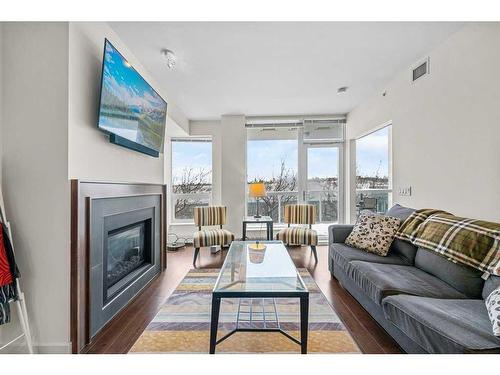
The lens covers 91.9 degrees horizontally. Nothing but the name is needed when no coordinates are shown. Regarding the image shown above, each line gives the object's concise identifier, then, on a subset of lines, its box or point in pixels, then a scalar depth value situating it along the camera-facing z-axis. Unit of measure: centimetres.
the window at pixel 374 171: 390
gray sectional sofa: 110
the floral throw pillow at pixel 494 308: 107
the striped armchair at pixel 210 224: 340
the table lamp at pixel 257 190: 389
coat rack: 142
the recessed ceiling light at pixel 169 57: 233
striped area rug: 159
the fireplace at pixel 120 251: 177
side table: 374
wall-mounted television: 176
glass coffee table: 145
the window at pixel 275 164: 468
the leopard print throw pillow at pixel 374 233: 233
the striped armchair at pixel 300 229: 350
